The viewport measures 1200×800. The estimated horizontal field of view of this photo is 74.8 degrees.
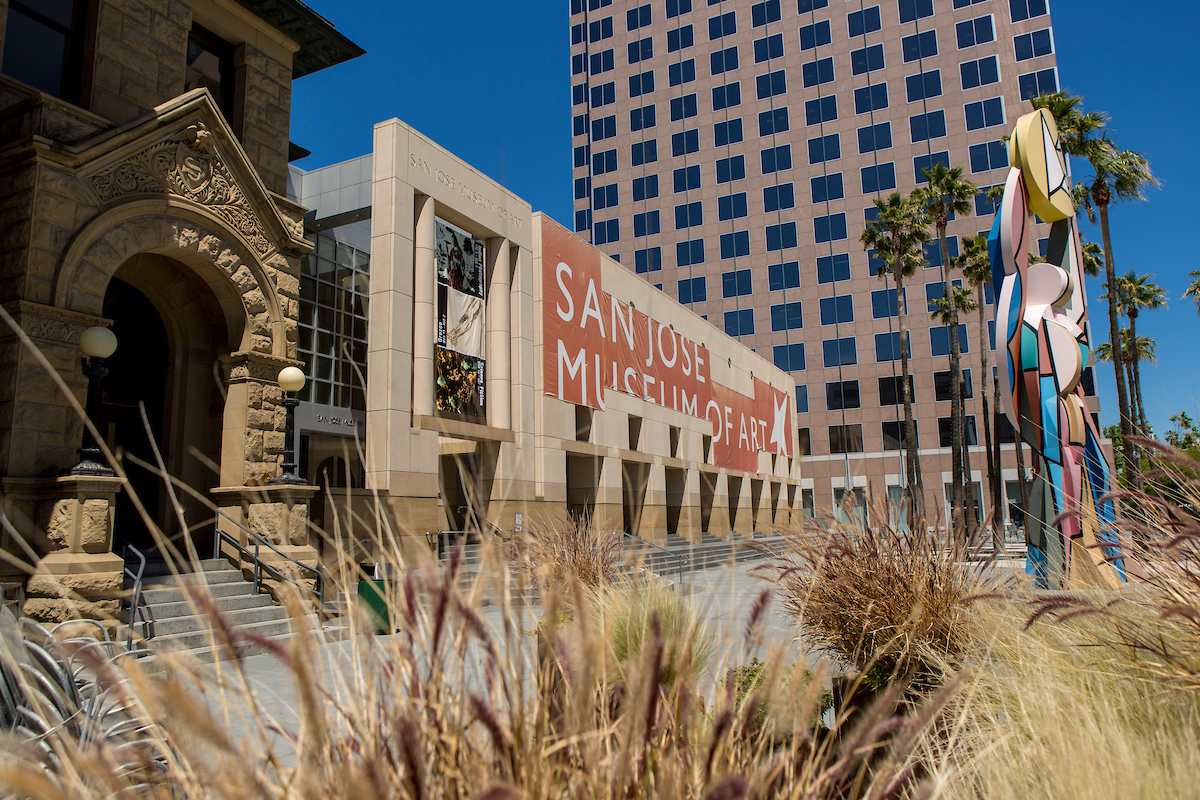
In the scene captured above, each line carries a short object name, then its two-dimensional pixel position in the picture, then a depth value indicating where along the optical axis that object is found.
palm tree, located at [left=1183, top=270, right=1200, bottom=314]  44.75
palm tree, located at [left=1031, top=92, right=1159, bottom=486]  26.80
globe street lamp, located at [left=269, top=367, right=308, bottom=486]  12.51
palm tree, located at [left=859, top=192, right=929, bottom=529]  34.34
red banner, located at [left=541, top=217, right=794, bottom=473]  23.28
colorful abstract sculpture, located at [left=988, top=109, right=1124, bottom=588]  12.70
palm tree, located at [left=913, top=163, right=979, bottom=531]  33.12
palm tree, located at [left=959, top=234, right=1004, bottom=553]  33.75
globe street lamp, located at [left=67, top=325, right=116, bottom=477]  9.87
